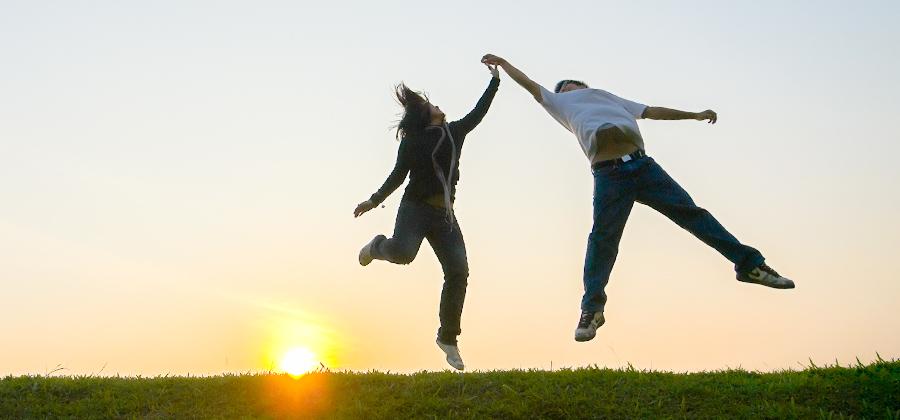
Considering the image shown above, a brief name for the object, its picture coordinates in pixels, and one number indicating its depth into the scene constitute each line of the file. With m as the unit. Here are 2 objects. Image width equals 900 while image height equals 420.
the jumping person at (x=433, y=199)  10.23
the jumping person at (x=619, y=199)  9.36
